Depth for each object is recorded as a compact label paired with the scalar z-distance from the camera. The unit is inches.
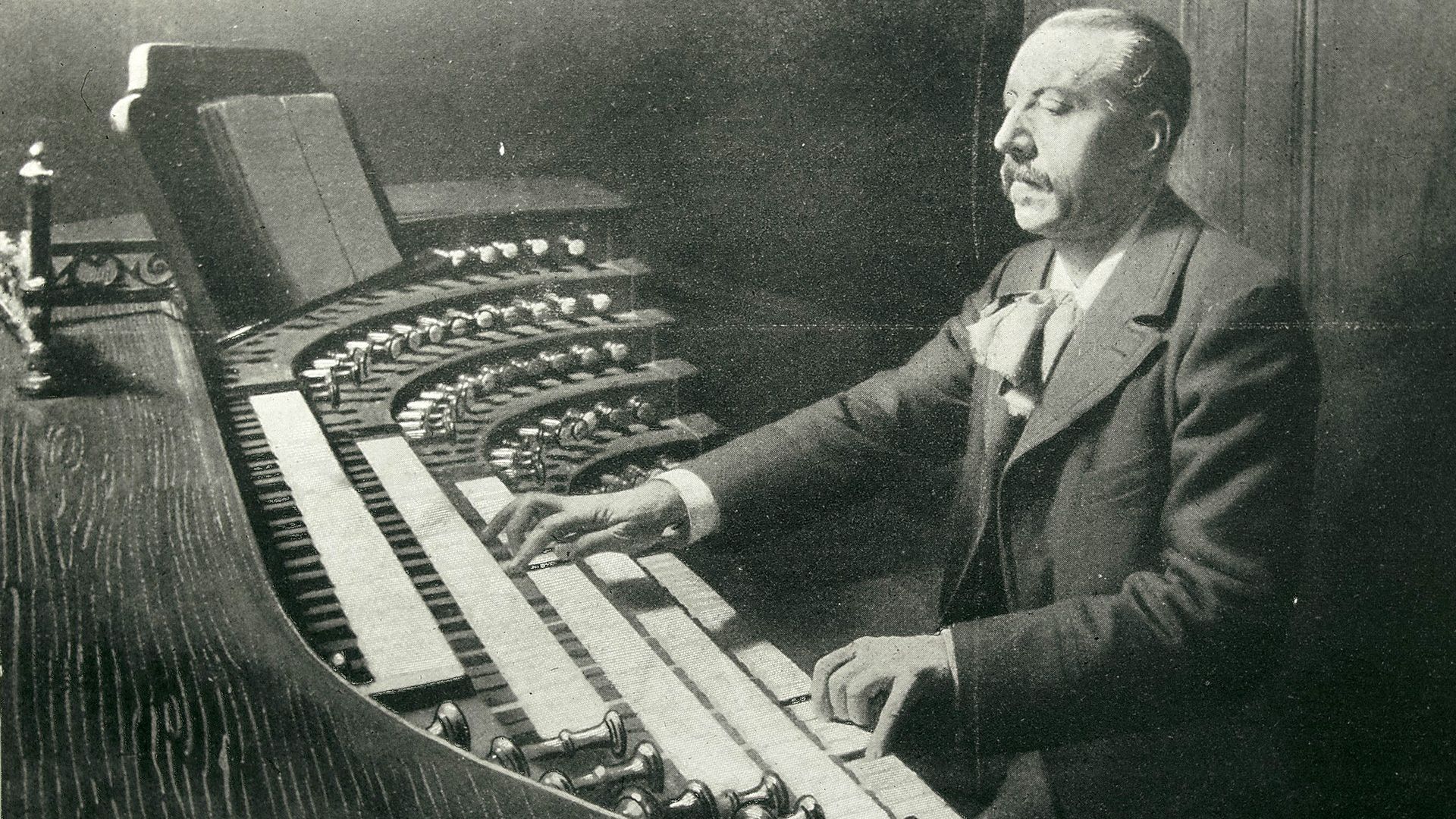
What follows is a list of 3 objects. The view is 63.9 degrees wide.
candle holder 73.0
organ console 48.8
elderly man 55.6
